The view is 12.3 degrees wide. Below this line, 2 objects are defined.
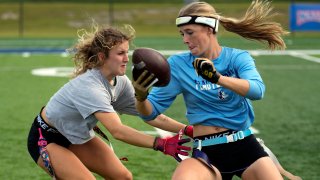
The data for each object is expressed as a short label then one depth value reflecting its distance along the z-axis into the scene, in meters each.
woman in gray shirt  10.26
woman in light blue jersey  9.80
